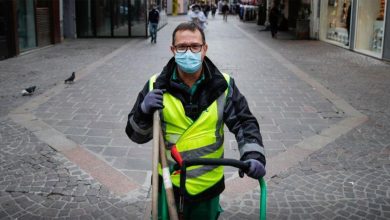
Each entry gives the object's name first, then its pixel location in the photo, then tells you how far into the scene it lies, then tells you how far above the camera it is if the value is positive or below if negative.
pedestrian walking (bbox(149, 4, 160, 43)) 19.14 -0.12
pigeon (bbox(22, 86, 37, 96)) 8.80 -1.27
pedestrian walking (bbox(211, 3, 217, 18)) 49.16 +0.87
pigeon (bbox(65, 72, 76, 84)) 10.01 -1.20
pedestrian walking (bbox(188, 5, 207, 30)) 23.12 +0.18
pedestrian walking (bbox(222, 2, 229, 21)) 40.09 +0.71
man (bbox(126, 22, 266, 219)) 2.48 -0.49
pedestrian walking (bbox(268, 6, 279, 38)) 22.73 -0.05
